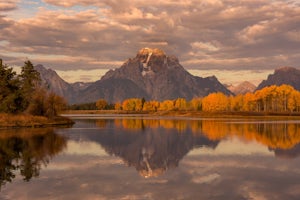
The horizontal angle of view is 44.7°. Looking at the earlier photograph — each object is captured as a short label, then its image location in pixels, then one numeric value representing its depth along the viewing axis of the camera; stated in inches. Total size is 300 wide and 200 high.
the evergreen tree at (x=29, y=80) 3912.4
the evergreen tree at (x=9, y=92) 3513.8
